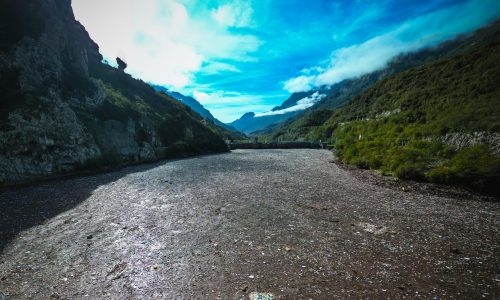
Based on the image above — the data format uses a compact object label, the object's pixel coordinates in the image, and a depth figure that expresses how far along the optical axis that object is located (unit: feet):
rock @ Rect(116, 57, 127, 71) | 365.53
